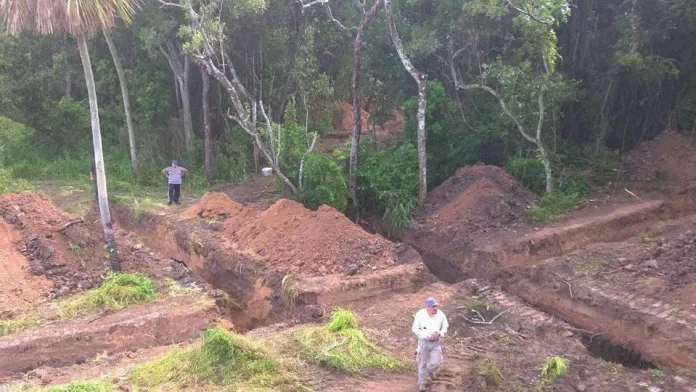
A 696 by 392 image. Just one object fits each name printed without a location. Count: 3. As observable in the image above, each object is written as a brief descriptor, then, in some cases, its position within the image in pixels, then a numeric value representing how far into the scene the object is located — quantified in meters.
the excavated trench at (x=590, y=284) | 8.81
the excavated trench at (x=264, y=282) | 10.49
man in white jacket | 7.08
